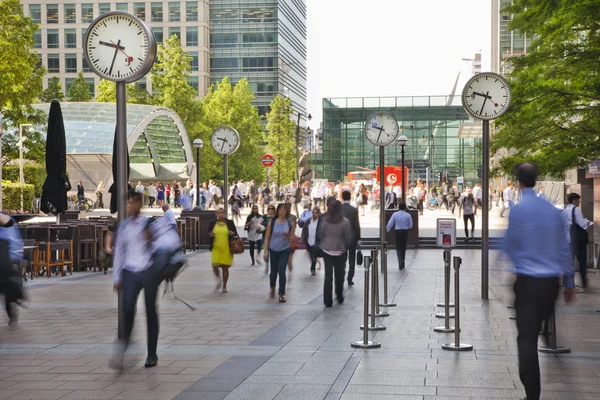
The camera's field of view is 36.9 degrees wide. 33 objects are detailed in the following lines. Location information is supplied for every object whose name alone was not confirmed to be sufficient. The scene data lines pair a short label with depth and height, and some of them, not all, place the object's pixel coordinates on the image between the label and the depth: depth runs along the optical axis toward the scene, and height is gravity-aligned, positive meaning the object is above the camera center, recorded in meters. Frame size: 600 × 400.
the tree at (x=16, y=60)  32.88 +4.92
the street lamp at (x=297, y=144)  66.31 +3.46
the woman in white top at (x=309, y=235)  19.00 -0.94
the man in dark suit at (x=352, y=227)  16.90 -0.71
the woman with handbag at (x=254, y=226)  20.78 -0.81
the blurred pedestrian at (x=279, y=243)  14.67 -0.85
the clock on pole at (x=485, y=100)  14.78 +1.49
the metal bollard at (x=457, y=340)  9.38 -1.59
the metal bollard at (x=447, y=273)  9.98 -0.93
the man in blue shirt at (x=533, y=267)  6.58 -0.57
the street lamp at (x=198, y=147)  29.25 +0.96
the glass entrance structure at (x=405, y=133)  88.44 +5.36
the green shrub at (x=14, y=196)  37.75 -0.15
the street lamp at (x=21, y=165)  40.00 +1.26
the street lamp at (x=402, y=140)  33.41 +1.88
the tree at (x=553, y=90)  21.05 +2.42
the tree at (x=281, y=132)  75.06 +4.95
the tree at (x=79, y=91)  87.75 +9.89
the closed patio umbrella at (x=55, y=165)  20.09 +0.61
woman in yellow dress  15.83 -0.95
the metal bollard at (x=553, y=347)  9.30 -1.65
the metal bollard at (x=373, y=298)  10.45 -1.24
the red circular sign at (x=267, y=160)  37.04 +1.29
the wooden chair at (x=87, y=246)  20.17 -1.22
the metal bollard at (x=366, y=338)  9.47 -1.58
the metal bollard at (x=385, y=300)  13.16 -1.62
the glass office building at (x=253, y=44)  114.75 +19.11
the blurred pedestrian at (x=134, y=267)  8.29 -0.70
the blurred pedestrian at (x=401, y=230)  20.66 -0.91
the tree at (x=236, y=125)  68.62 +5.24
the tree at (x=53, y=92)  85.38 +9.64
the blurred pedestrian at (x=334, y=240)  13.56 -0.74
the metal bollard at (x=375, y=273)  10.76 -1.01
